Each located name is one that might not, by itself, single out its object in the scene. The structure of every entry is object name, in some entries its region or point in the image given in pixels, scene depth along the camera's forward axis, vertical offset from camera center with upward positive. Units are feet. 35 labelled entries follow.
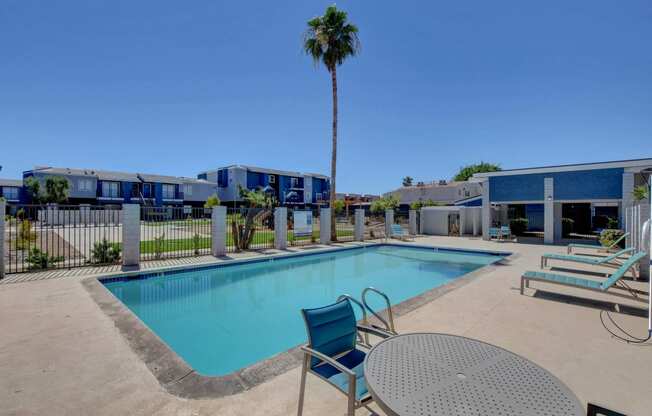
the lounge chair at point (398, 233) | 65.82 -4.78
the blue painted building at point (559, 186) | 52.54 +5.22
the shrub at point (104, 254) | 33.88 -5.05
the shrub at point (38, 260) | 30.32 -5.21
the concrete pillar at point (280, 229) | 49.54 -3.06
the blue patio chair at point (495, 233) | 63.52 -4.59
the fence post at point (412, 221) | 79.20 -2.59
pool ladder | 10.40 -3.82
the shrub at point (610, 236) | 46.21 -3.94
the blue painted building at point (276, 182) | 158.10 +16.67
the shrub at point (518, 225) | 77.82 -3.50
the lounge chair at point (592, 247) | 33.84 -4.84
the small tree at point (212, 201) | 127.77 +4.15
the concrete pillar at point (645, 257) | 25.22 -3.57
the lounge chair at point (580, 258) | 27.14 -4.55
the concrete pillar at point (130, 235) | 33.50 -2.85
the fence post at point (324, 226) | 57.41 -3.01
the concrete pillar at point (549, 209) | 59.21 +0.61
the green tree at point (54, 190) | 118.42 +8.03
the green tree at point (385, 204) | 97.76 +2.53
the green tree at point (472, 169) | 182.39 +27.03
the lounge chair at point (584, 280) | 18.90 -4.69
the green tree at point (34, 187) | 122.11 +9.51
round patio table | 5.78 -3.83
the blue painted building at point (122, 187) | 132.36 +11.27
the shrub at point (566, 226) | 76.53 -3.69
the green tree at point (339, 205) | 110.50 +2.35
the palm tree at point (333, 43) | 57.47 +33.22
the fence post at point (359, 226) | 64.18 -3.22
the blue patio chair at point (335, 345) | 7.98 -4.03
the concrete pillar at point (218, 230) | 41.68 -2.74
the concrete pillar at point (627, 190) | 51.17 +3.95
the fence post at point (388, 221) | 70.18 -2.34
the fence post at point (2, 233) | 26.17 -2.11
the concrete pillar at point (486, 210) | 66.64 +0.40
